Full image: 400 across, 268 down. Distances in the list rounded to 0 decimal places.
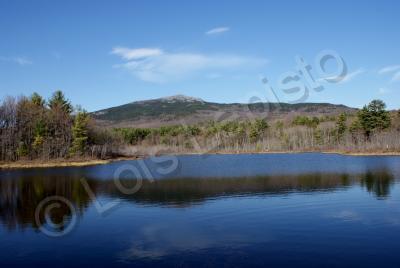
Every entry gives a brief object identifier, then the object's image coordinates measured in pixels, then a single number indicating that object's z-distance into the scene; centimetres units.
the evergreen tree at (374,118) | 9906
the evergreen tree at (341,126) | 11000
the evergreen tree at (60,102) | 8929
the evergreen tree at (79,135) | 8067
